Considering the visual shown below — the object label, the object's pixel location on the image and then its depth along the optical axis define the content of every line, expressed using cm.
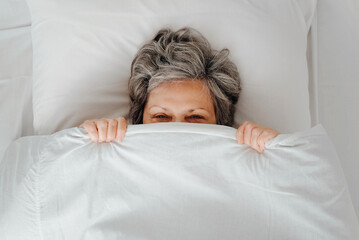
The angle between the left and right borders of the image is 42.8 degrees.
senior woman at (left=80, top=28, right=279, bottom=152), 121
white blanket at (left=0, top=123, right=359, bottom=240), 102
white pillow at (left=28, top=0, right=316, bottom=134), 136
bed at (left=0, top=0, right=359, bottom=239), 135
